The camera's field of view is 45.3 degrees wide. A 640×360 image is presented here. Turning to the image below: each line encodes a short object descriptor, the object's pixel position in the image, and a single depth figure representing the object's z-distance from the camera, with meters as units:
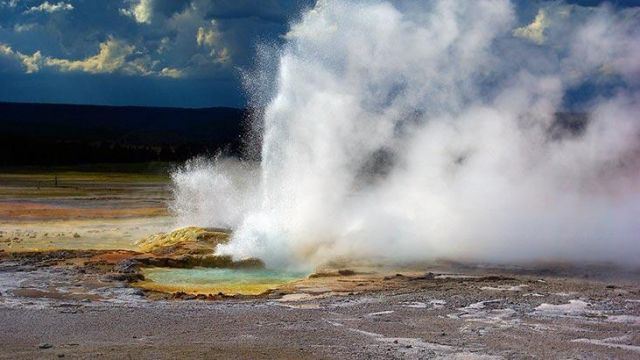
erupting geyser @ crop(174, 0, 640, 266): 15.46
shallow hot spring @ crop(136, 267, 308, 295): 12.34
